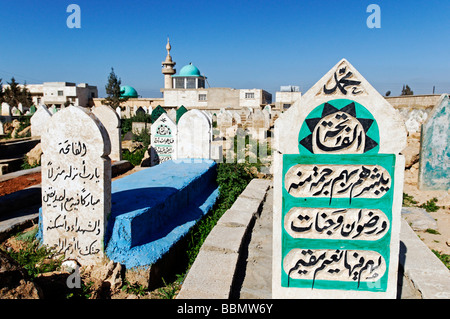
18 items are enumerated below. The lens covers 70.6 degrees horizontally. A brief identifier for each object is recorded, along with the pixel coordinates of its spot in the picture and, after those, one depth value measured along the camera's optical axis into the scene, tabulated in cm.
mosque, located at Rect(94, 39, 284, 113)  3097
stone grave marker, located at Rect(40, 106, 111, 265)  299
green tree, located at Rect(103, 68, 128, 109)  3110
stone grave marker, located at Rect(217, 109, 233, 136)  1596
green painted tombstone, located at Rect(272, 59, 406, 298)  205
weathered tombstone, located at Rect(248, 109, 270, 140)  1550
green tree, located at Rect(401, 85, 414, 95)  3794
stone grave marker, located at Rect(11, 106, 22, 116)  2153
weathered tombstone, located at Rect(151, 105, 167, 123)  1449
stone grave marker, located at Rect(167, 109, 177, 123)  1623
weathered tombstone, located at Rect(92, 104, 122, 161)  822
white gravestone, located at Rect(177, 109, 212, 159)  682
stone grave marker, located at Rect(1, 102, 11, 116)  1948
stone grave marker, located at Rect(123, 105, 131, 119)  2488
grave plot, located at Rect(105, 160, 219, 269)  300
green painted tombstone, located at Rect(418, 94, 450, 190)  622
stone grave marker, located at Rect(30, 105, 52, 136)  1296
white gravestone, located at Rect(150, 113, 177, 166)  825
